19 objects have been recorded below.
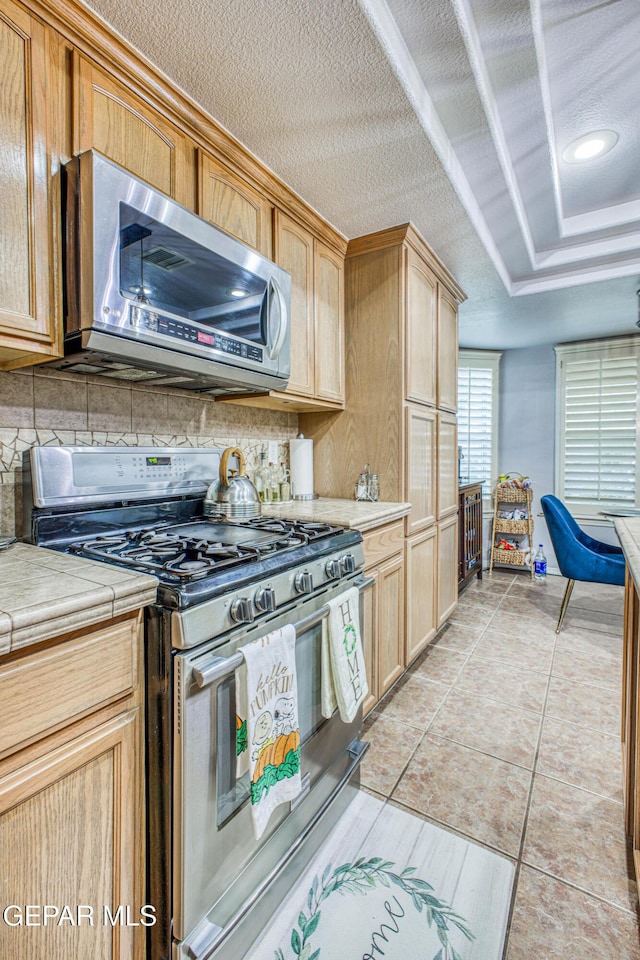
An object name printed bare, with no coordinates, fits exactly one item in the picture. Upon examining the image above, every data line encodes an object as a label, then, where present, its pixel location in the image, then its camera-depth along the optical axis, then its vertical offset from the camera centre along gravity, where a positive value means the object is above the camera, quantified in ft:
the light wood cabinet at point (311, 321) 6.64 +2.25
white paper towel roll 7.95 -0.05
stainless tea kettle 5.78 -0.43
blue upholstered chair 10.03 -2.12
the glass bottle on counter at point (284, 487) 7.59 -0.39
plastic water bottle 14.78 -3.37
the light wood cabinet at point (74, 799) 2.54 -2.05
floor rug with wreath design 3.79 -3.97
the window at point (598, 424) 13.93 +1.23
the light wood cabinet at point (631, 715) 4.21 -2.61
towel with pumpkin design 3.51 -2.08
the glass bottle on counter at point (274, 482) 7.50 -0.31
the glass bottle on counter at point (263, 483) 7.41 -0.32
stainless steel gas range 3.17 -1.42
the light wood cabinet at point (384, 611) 6.42 -2.21
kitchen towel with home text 4.69 -2.08
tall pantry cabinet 7.60 +1.08
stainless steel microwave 3.76 +1.66
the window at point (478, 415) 15.70 +1.67
